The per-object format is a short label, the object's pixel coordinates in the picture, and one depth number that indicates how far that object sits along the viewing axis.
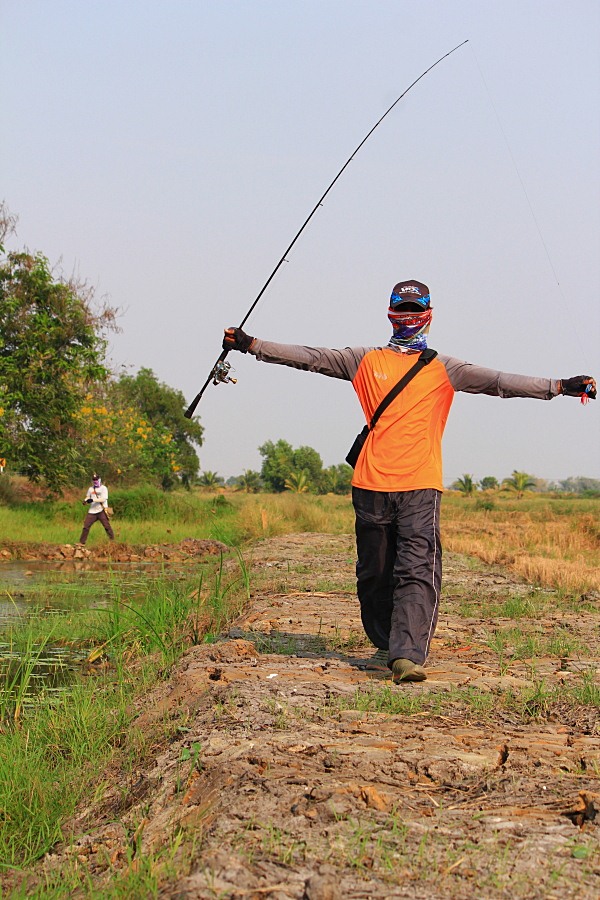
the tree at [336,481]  89.25
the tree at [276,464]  86.44
